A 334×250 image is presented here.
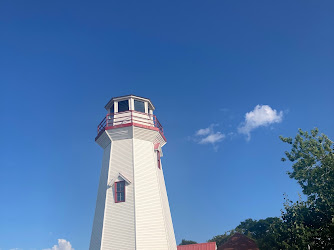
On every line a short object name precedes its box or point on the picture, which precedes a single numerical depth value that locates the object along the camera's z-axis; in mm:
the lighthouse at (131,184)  17156
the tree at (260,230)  22797
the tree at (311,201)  18328
